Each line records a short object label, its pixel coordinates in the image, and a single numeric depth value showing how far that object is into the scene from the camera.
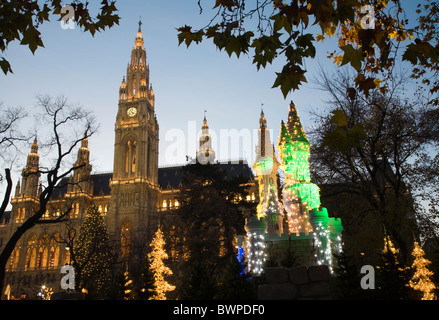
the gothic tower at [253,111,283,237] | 22.59
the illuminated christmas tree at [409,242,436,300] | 12.68
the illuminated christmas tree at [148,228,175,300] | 19.68
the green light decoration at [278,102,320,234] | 19.97
